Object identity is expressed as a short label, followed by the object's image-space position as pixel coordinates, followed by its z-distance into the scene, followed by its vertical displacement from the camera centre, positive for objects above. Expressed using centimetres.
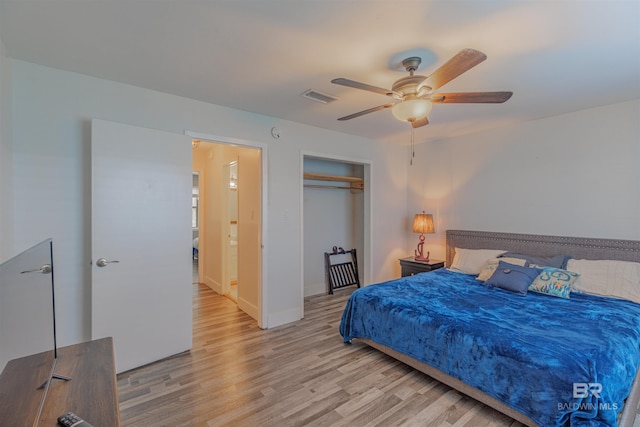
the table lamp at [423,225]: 439 -18
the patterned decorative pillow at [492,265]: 329 -60
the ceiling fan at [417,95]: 196 +85
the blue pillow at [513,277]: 292 -66
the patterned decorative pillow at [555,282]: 280 -68
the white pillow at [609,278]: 268 -62
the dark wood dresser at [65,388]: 89 -75
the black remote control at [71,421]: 98 -73
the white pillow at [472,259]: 365 -60
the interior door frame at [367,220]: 458 -12
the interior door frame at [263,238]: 346 -31
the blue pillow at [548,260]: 322 -52
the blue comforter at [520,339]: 167 -89
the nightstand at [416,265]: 419 -77
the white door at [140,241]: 243 -26
